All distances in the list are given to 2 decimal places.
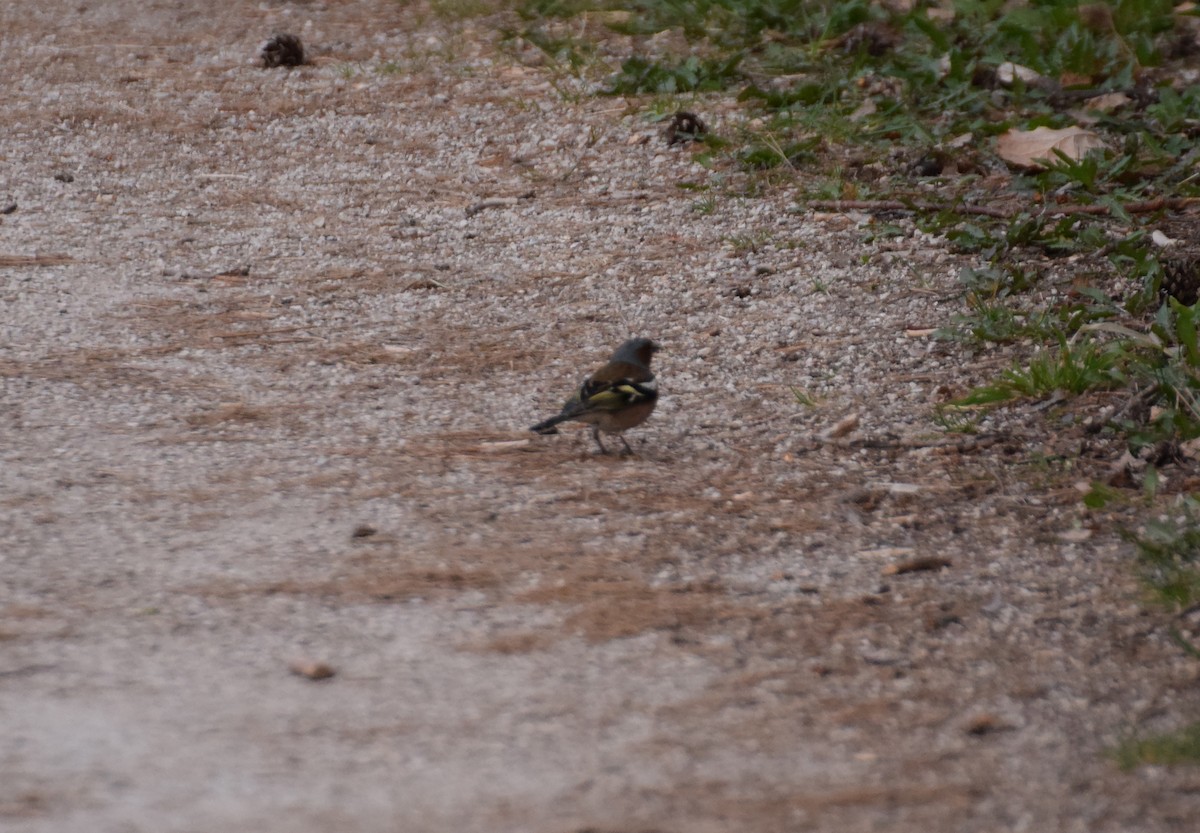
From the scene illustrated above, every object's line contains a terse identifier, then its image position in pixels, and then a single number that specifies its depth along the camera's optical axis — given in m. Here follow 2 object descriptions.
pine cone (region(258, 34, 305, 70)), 19.83
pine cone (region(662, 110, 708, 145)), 16.11
